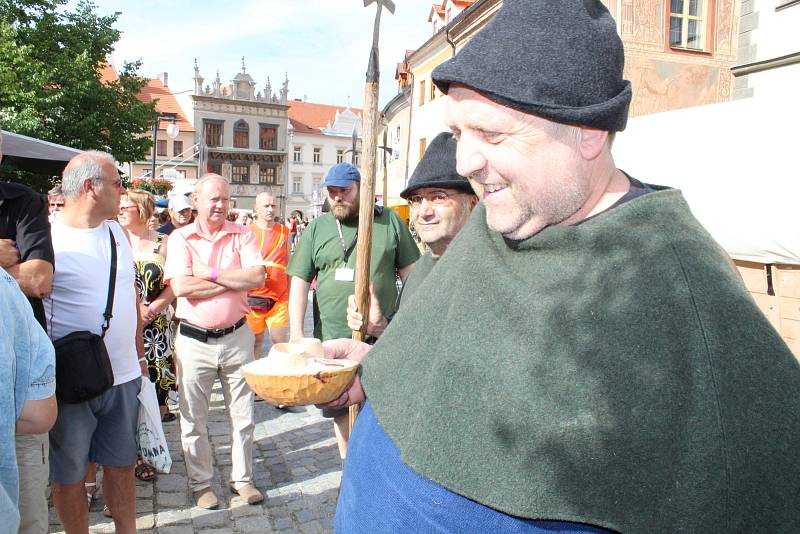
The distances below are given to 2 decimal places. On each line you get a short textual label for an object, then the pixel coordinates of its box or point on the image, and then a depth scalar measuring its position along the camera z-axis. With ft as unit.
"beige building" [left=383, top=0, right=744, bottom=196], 46.55
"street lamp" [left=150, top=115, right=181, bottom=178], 80.03
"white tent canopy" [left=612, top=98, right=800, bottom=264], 12.96
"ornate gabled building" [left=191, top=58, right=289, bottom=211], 196.99
